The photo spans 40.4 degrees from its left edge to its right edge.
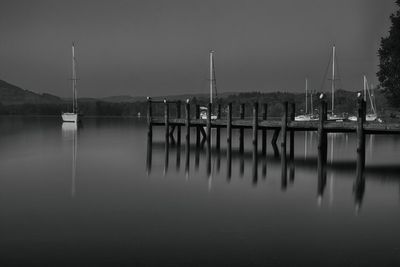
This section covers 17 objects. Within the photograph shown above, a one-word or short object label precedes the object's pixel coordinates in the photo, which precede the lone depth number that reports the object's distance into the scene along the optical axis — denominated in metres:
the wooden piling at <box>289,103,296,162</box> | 31.87
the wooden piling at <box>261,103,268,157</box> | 34.35
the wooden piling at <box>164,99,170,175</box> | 40.24
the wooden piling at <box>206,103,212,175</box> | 35.98
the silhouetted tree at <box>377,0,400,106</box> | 38.78
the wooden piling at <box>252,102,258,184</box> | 30.86
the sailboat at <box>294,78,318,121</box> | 71.38
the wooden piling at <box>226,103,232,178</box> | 33.01
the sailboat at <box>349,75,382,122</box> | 76.75
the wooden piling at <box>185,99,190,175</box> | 38.02
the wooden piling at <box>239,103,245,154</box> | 36.55
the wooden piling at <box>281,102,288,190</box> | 28.96
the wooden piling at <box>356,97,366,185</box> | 25.65
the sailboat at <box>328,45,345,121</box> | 58.14
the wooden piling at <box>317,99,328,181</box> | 27.14
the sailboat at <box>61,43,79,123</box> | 96.06
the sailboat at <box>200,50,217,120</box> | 57.06
